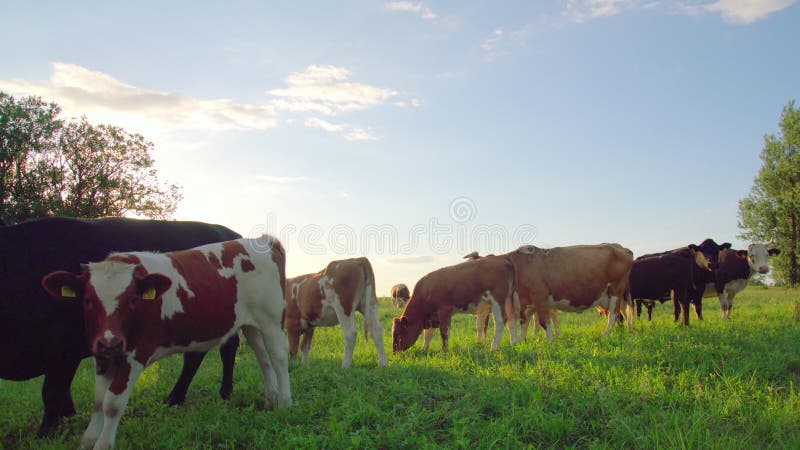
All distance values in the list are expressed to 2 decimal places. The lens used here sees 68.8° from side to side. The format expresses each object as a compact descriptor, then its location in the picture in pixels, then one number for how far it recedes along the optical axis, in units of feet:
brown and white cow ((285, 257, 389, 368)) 38.40
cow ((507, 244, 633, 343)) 44.70
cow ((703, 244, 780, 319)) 58.13
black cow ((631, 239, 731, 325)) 48.91
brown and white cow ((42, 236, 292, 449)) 19.95
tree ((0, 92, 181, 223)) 90.17
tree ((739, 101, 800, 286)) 119.55
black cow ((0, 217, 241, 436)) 22.90
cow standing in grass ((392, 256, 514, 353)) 43.98
